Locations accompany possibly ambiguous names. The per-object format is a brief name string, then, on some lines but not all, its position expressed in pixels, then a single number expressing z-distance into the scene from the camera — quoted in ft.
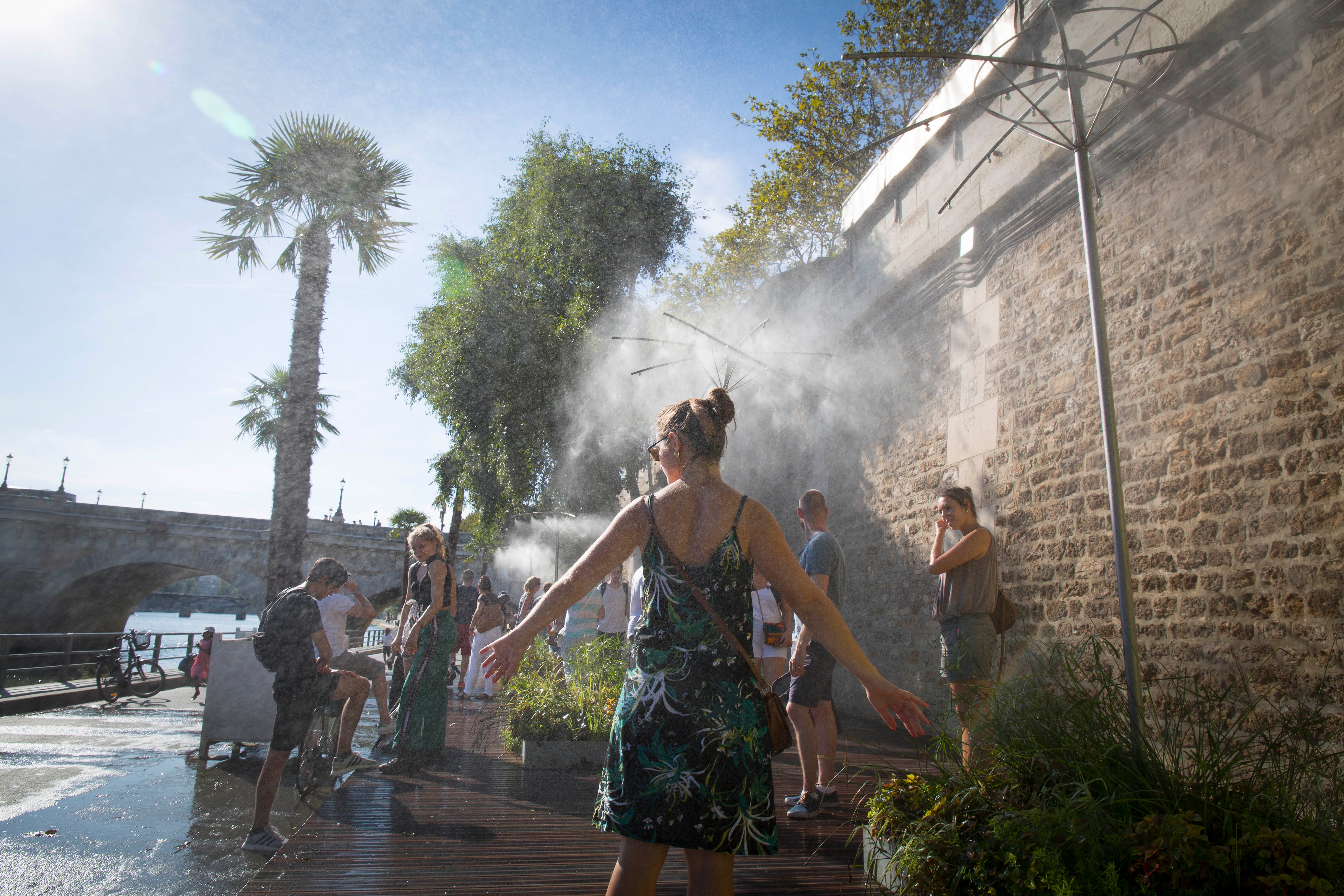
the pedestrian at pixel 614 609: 27.20
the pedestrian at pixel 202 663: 39.91
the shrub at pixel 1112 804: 6.10
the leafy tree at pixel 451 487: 66.64
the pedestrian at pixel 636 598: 15.15
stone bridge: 81.35
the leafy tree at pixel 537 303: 54.75
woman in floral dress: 5.91
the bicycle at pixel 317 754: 16.98
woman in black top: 17.19
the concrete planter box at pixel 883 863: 7.73
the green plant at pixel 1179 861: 6.02
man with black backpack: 13.01
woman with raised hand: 12.10
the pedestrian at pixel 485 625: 32.45
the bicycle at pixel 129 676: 36.94
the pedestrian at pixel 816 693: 13.03
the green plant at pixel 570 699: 18.03
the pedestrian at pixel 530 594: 32.76
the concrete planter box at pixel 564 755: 17.76
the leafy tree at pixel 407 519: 144.97
